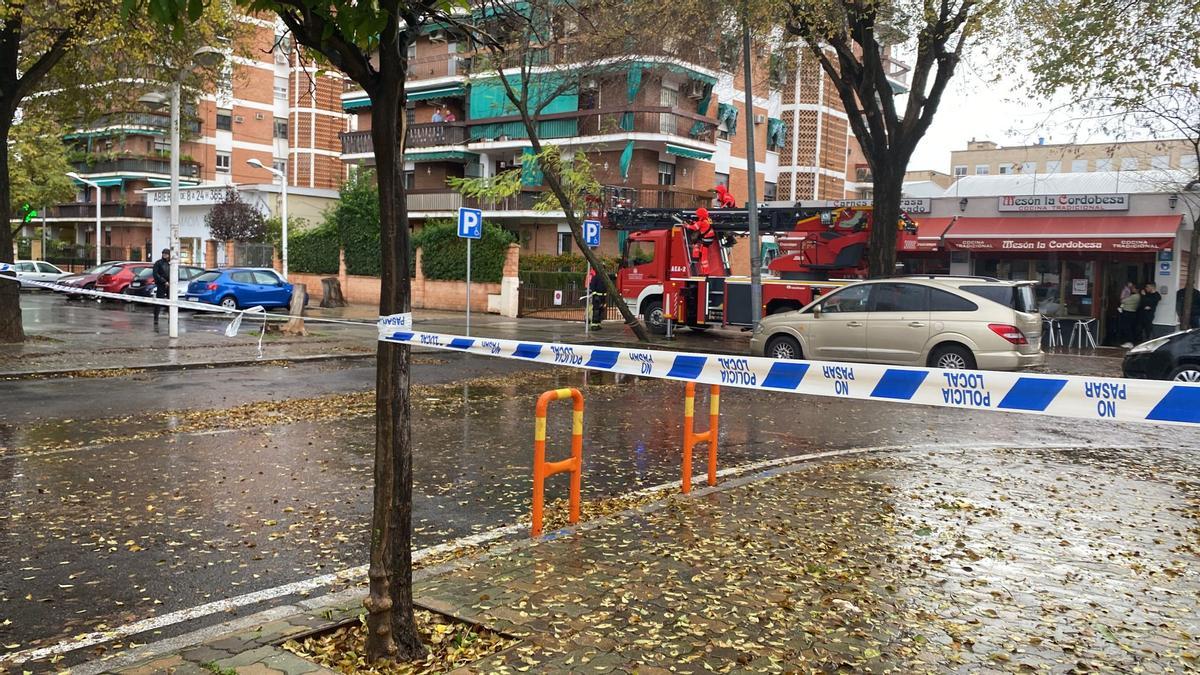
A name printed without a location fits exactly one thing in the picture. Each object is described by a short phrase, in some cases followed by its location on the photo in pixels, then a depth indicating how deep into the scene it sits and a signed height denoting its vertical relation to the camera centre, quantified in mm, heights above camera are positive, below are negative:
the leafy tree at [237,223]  45750 +2508
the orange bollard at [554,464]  6234 -1225
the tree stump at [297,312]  23141 -964
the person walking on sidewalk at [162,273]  27172 +0
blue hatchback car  29938 -452
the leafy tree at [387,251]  4180 +126
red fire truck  23297 +681
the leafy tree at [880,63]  17656 +4601
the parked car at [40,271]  41641 -9
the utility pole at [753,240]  20438 +1039
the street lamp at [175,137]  19502 +2839
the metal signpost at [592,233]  23328 +1222
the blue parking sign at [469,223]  21547 +1284
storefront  25734 +1309
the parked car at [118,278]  34031 -219
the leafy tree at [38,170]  38906 +4748
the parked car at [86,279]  34500 -308
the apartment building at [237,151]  60625 +8033
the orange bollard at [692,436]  7371 -1231
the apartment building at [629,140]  39719 +6629
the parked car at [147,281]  33250 -291
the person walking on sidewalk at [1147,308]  24344 -346
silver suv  14578 -563
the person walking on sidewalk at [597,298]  27344 -444
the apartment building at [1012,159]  67812 +10443
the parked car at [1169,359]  14273 -973
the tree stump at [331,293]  36438 -623
